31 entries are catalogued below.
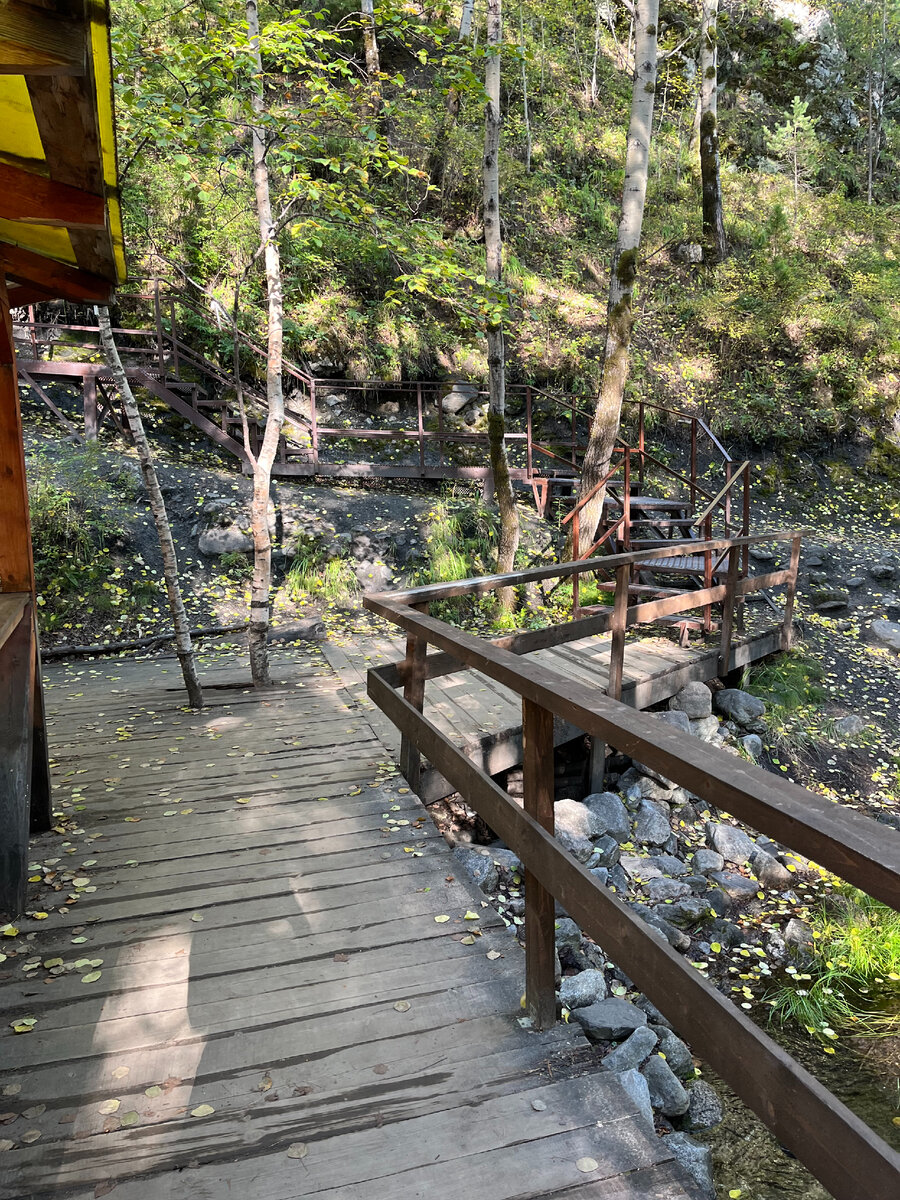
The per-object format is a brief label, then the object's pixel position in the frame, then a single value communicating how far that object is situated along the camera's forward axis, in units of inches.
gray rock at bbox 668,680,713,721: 263.4
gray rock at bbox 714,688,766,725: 278.2
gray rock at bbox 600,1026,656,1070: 105.8
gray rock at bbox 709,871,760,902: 189.9
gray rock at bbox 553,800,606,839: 192.7
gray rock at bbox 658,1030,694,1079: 119.0
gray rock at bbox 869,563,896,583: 418.6
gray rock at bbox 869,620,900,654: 355.6
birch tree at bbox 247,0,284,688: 240.7
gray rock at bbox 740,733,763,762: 255.0
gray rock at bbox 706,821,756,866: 207.0
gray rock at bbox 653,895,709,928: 172.7
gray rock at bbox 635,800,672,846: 207.3
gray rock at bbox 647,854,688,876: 192.0
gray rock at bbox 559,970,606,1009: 123.2
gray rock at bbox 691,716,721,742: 259.4
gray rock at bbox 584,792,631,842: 206.4
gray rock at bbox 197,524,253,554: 370.3
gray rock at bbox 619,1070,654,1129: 87.6
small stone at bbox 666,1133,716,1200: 92.6
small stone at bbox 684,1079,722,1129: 110.6
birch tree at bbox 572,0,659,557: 321.4
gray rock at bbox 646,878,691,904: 181.2
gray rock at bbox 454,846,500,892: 155.4
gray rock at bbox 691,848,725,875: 199.3
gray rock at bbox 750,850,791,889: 199.3
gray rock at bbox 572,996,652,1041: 113.3
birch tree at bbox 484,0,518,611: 324.2
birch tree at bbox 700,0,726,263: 605.0
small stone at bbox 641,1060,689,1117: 105.7
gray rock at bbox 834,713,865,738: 280.1
